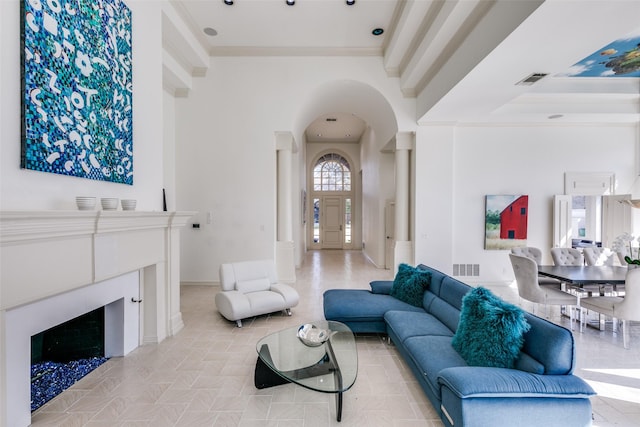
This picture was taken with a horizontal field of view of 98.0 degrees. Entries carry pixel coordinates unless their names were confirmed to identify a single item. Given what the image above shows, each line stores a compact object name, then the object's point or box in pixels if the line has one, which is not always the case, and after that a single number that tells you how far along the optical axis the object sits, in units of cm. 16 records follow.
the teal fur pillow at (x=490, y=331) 186
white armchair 367
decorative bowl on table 248
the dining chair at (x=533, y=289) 370
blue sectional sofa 162
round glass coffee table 198
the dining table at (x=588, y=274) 354
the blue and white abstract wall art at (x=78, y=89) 192
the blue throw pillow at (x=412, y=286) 338
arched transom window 1167
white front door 1155
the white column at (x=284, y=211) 581
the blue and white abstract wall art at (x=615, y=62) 392
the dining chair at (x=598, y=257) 488
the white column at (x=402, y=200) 586
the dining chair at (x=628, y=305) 313
